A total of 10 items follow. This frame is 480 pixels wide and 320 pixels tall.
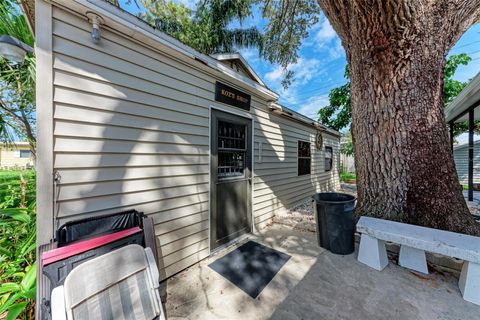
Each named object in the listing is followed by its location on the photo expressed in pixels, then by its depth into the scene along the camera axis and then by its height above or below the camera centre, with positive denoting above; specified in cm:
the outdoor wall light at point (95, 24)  173 +125
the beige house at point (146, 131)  159 +34
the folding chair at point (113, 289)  117 -88
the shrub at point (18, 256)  156 -100
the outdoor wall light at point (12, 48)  172 +104
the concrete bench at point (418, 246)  185 -90
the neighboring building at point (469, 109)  382 +142
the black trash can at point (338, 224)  270 -90
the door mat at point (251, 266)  219 -137
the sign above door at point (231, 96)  296 +108
